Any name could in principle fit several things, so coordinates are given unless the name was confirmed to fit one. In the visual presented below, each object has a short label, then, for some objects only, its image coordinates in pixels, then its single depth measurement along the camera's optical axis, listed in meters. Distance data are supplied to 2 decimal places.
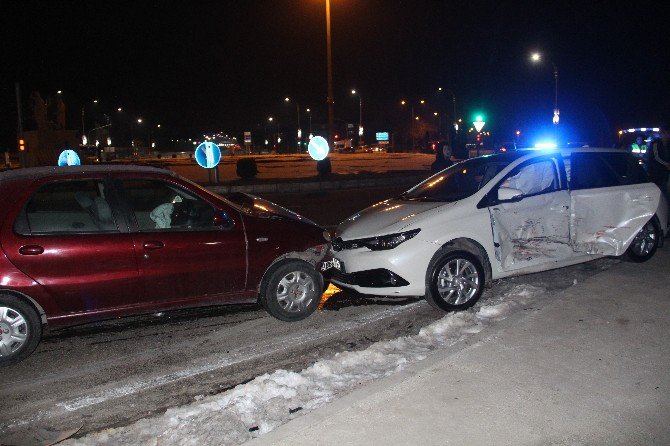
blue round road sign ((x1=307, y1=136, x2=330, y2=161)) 23.03
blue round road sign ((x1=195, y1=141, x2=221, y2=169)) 17.56
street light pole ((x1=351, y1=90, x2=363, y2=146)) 77.62
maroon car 4.86
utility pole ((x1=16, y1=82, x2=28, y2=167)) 28.83
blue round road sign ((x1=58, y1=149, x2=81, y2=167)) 17.53
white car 5.96
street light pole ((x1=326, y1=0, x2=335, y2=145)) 23.97
